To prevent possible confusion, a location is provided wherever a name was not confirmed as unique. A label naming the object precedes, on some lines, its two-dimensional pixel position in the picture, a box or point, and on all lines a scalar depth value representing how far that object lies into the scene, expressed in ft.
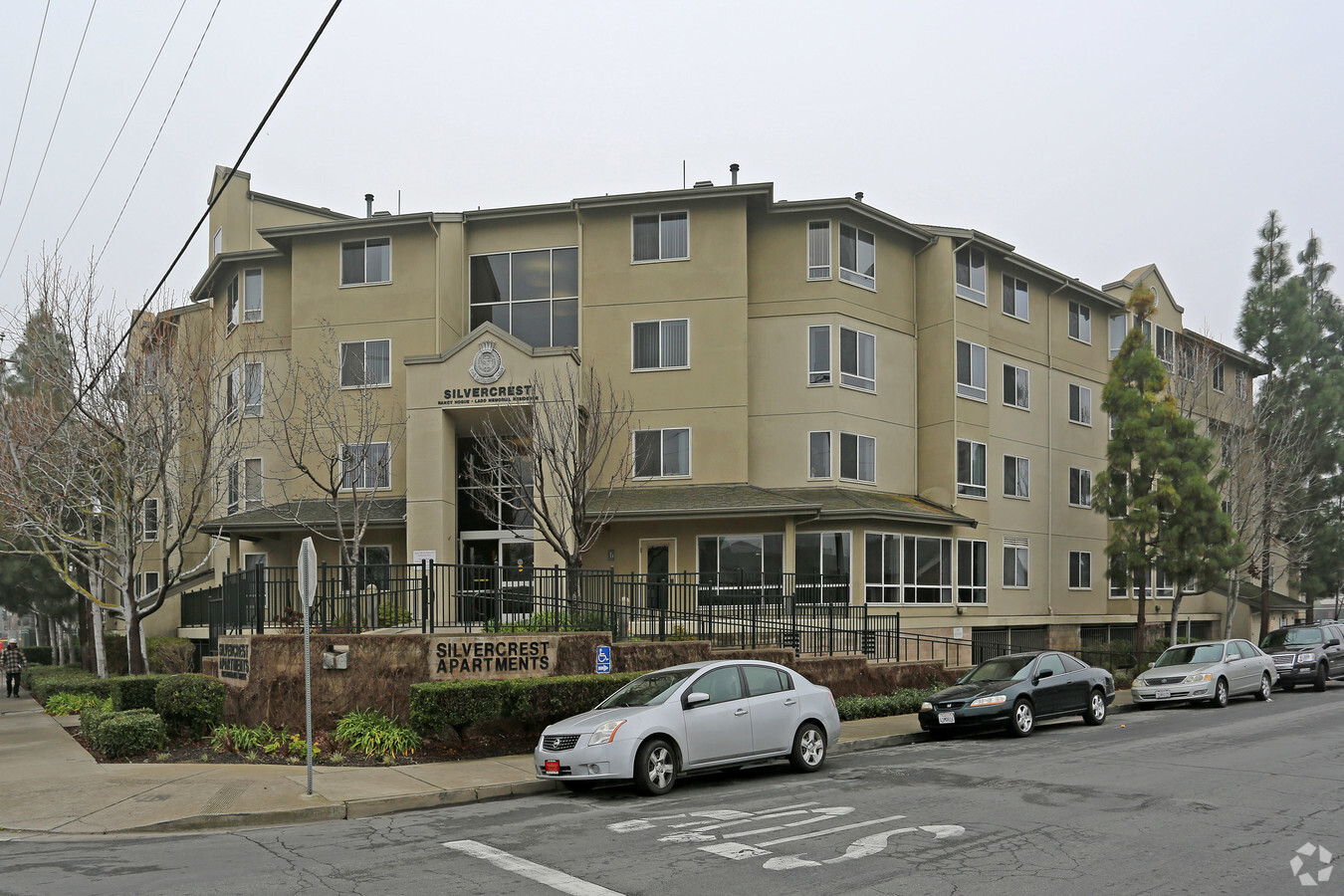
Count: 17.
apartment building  92.68
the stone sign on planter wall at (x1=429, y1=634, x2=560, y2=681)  53.01
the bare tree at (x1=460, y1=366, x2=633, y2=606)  75.41
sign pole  41.24
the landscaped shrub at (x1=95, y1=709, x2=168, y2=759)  49.42
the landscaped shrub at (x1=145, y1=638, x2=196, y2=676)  100.17
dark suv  90.99
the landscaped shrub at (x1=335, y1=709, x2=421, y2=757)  49.11
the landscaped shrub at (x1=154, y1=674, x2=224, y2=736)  52.54
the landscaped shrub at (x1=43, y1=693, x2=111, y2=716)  75.56
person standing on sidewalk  110.52
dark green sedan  59.67
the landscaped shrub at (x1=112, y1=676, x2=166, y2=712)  59.93
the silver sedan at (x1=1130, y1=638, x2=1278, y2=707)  76.84
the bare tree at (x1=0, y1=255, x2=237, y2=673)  71.61
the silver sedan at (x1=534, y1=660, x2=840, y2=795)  40.34
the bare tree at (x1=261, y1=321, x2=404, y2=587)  93.15
